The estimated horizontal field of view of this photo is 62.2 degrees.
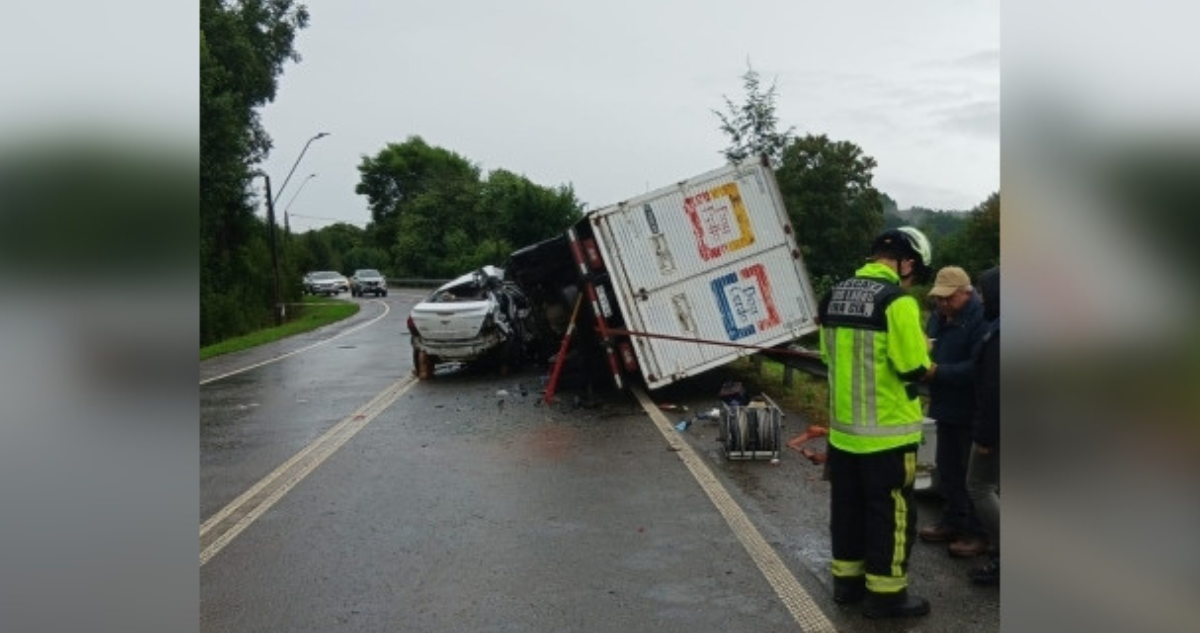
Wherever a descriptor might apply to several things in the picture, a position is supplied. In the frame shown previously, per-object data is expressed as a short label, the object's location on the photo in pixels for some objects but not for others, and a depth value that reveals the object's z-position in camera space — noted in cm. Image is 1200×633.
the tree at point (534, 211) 4872
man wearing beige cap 547
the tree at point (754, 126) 2222
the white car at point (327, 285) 5853
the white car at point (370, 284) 5625
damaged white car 1520
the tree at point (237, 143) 2803
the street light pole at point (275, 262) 3775
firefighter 455
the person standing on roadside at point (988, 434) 493
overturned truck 1163
